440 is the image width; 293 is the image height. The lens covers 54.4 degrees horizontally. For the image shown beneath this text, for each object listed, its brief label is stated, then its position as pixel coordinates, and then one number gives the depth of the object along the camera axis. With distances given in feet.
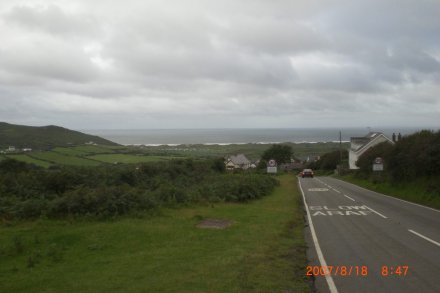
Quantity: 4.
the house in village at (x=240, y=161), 328.58
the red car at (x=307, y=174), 209.56
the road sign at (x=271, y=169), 116.25
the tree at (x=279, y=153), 383.04
